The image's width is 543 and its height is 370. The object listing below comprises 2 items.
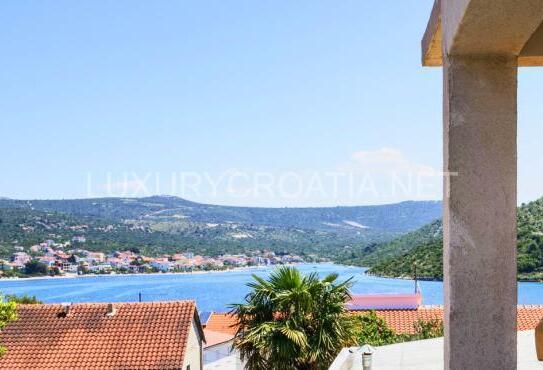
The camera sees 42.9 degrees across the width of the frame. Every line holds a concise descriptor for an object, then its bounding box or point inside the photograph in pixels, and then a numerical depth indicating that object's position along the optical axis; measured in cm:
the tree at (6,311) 1389
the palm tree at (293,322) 1134
